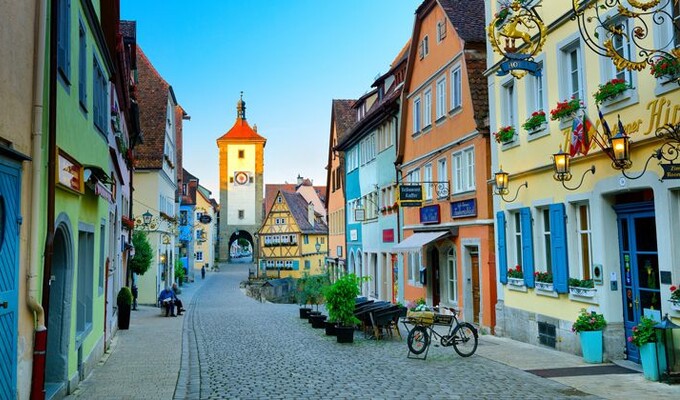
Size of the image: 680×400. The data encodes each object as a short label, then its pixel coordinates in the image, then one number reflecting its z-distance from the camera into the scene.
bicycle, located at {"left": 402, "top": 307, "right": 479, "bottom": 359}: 12.96
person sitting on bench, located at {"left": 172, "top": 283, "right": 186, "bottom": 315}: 25.25
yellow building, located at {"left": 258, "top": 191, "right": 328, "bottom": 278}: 66.88
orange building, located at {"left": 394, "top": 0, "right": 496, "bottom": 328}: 17.72
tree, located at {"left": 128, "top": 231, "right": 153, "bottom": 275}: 26.36
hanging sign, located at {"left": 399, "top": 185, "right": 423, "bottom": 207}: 20.17
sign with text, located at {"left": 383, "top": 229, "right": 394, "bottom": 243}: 27.14
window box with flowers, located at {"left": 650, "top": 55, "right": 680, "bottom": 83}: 8.73
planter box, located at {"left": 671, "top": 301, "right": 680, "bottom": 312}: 9.37
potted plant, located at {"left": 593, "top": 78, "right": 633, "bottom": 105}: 10.60
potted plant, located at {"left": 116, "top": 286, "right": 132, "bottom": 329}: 19.38
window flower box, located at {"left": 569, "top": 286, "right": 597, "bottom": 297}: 11.82
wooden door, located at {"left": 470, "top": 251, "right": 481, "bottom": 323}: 18.61
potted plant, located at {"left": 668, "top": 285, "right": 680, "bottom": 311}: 9.34
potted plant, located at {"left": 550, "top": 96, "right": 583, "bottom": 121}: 12.16
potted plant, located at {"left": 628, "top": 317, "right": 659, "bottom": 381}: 9.27
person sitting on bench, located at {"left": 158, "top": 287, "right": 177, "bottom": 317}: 24.68
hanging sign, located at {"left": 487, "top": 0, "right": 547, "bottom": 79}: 8.87
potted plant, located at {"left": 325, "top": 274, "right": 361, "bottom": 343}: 16.27
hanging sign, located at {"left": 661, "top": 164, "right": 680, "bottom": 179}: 8.59
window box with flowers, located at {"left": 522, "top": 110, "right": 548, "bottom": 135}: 13.62
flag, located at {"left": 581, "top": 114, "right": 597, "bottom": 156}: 11.50
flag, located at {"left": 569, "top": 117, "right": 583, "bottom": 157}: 11.77
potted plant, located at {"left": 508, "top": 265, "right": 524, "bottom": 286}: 14.94
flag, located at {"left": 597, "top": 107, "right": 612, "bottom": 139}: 10.24
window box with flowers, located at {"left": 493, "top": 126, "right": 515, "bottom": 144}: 15.20
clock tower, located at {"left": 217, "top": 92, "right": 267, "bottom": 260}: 86.69
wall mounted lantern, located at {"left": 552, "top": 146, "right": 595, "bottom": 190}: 11.91
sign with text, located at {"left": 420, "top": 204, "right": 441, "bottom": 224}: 20.95
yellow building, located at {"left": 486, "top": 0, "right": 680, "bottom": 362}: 9.95
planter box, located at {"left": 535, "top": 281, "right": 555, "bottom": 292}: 13.36
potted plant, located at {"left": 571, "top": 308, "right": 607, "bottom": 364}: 11.34
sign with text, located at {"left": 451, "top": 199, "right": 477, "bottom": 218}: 17.98
